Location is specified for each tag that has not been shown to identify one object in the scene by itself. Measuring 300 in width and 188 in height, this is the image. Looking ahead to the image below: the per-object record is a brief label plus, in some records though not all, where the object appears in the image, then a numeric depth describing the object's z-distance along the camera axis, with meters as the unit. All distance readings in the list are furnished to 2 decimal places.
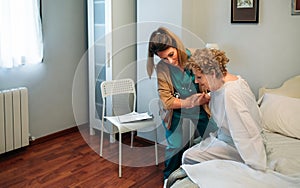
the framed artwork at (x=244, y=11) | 2.76
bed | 1.38
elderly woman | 1.58
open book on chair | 2.77
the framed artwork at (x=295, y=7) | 2.55
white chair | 2.91
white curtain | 2.89
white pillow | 2.27
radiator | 2.94
